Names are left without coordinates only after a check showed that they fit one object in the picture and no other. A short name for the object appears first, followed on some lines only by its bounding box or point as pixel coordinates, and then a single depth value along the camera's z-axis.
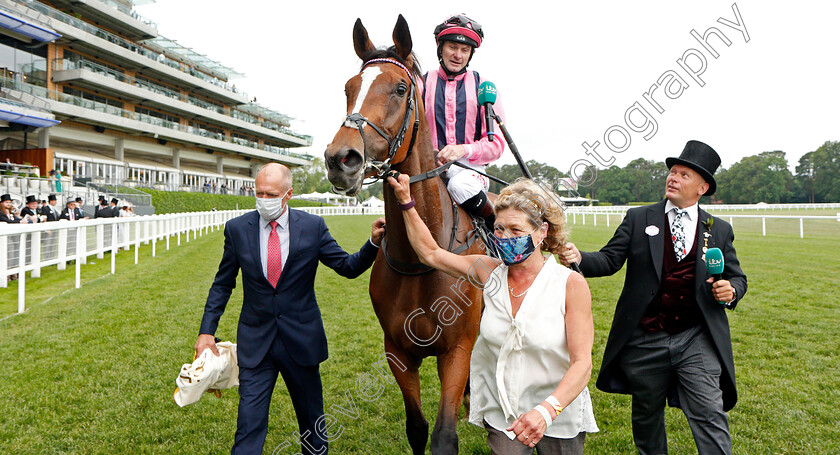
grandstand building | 29.89
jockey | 3.02
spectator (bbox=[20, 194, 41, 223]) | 11.83
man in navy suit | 2.67
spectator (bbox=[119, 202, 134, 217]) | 17.08
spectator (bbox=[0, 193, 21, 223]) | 10.41
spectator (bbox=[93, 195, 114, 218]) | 14.46
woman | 2.05
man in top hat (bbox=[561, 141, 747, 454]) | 2.65
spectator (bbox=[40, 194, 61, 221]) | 12.86
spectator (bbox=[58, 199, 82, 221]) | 13.19
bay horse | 2.46
